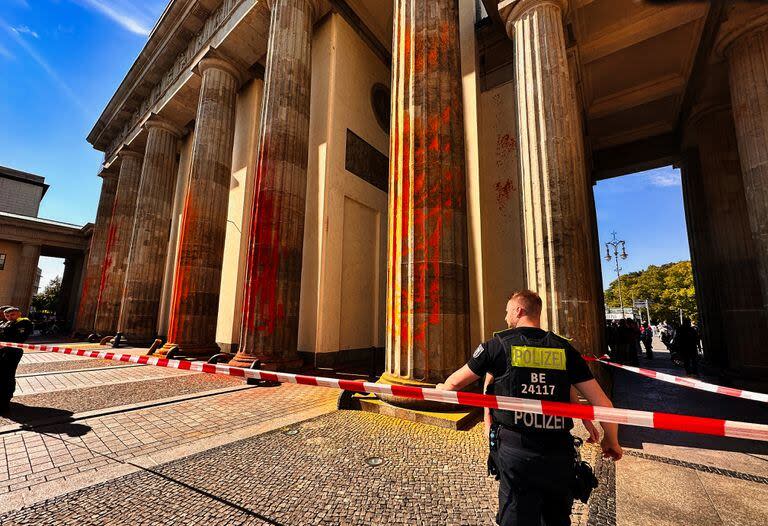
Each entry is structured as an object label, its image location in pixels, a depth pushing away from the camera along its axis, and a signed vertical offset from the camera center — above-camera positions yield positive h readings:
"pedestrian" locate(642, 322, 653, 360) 13.52 -0.85
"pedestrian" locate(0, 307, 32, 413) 4.67 -0.55
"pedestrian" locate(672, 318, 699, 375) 9.31 -0.74
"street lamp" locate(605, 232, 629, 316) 30.11 +6.43
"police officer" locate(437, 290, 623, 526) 1.64 -0.54
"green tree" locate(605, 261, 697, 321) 36.88 +4.14
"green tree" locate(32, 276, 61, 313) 42.75 +1.86
